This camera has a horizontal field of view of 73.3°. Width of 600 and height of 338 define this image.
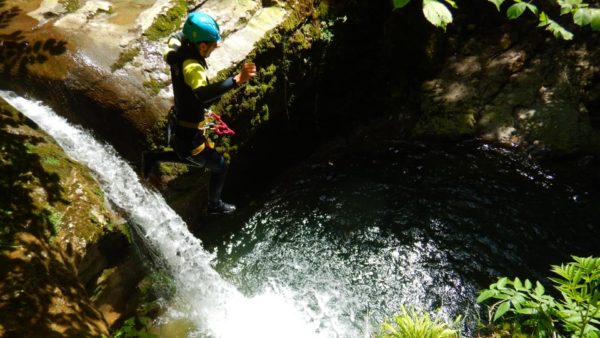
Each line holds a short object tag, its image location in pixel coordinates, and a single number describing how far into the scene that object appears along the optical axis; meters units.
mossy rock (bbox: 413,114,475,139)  8.66
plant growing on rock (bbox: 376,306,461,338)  4.22
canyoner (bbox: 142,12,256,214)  3.90
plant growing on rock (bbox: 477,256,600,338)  3.18
